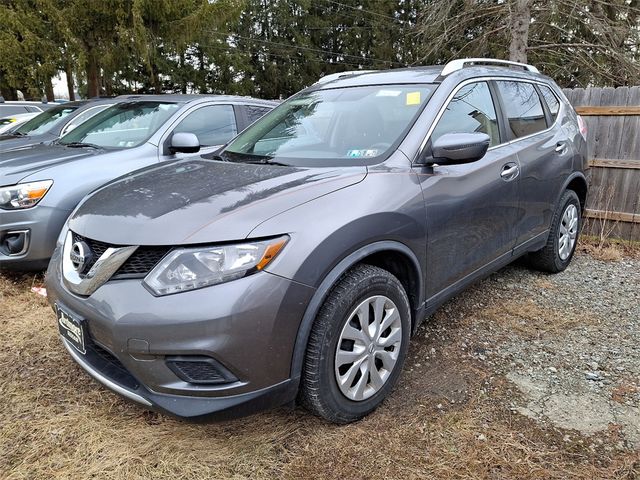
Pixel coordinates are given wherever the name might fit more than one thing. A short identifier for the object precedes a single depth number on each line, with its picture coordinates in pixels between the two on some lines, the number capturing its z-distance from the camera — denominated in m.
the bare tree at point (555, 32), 11.16
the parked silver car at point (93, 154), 3.71
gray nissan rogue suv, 1.89
